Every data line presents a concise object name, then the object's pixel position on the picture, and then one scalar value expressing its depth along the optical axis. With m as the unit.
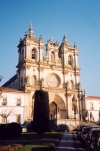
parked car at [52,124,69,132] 43.39
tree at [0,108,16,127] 43.07
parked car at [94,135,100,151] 9.28
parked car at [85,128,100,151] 11.53
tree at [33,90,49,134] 31.77
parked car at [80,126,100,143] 20.75
